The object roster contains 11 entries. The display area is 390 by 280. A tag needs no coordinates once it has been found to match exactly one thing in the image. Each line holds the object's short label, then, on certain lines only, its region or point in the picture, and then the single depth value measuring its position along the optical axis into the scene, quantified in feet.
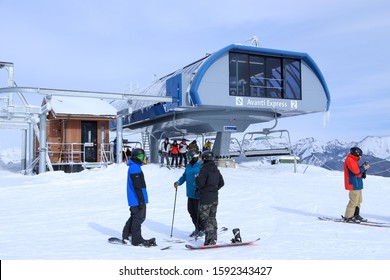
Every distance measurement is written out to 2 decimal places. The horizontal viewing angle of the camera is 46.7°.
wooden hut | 74.79
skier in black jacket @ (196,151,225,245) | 23.41
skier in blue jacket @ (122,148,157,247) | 23.67
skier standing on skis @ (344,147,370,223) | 30.96
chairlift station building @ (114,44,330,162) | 67.62
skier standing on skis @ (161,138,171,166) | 69.26
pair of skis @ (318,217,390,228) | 29.73
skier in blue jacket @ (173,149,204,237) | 26.23
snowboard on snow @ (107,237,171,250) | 24.53
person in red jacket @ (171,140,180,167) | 67.10
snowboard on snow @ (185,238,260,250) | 22.59
